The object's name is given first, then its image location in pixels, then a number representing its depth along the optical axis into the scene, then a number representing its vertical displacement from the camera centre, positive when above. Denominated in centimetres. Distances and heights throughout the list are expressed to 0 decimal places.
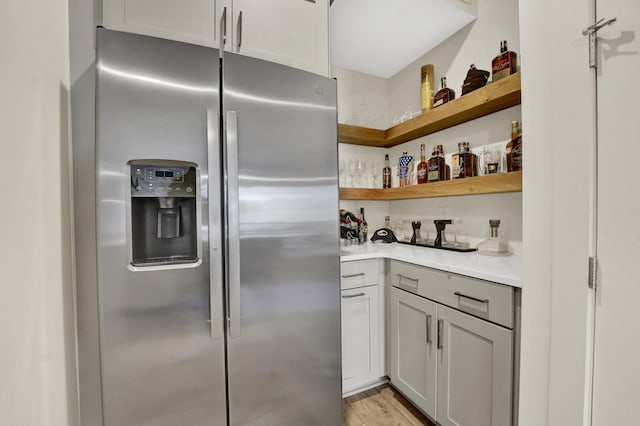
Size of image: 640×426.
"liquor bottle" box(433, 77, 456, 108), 170 +78
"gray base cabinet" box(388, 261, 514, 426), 100 -67
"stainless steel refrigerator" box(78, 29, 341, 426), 80 -11
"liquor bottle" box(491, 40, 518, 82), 137 +81
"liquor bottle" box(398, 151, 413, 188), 206 +33
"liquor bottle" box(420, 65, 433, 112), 186 +91
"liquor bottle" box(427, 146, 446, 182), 177 +28
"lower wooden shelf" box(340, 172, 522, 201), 134 +13
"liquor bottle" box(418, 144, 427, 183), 188 +30
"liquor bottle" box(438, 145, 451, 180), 180 +28
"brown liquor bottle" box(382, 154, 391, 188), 223 +28
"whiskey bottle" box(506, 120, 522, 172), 135 +32
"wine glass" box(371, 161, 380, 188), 228 +31
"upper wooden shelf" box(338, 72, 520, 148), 133 +60
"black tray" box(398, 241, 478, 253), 161 -28
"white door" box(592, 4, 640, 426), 60 -3
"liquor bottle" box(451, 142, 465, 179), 163 +30
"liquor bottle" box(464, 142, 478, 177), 161 +29
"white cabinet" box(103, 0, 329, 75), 96 +80
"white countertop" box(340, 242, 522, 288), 103 -29
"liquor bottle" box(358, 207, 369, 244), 204 -19
